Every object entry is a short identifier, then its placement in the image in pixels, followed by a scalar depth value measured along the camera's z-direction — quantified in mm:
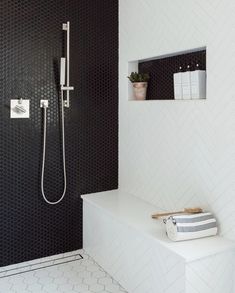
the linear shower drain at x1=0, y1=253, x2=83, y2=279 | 2727
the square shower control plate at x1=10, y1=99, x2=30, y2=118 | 2709
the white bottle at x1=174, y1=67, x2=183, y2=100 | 2432
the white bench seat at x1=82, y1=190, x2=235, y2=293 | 1910
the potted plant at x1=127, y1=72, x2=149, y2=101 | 2914
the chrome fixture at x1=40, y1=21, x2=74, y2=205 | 2818
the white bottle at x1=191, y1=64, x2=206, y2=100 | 2266
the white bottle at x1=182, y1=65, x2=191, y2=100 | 2342
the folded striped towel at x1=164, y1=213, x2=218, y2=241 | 2016
